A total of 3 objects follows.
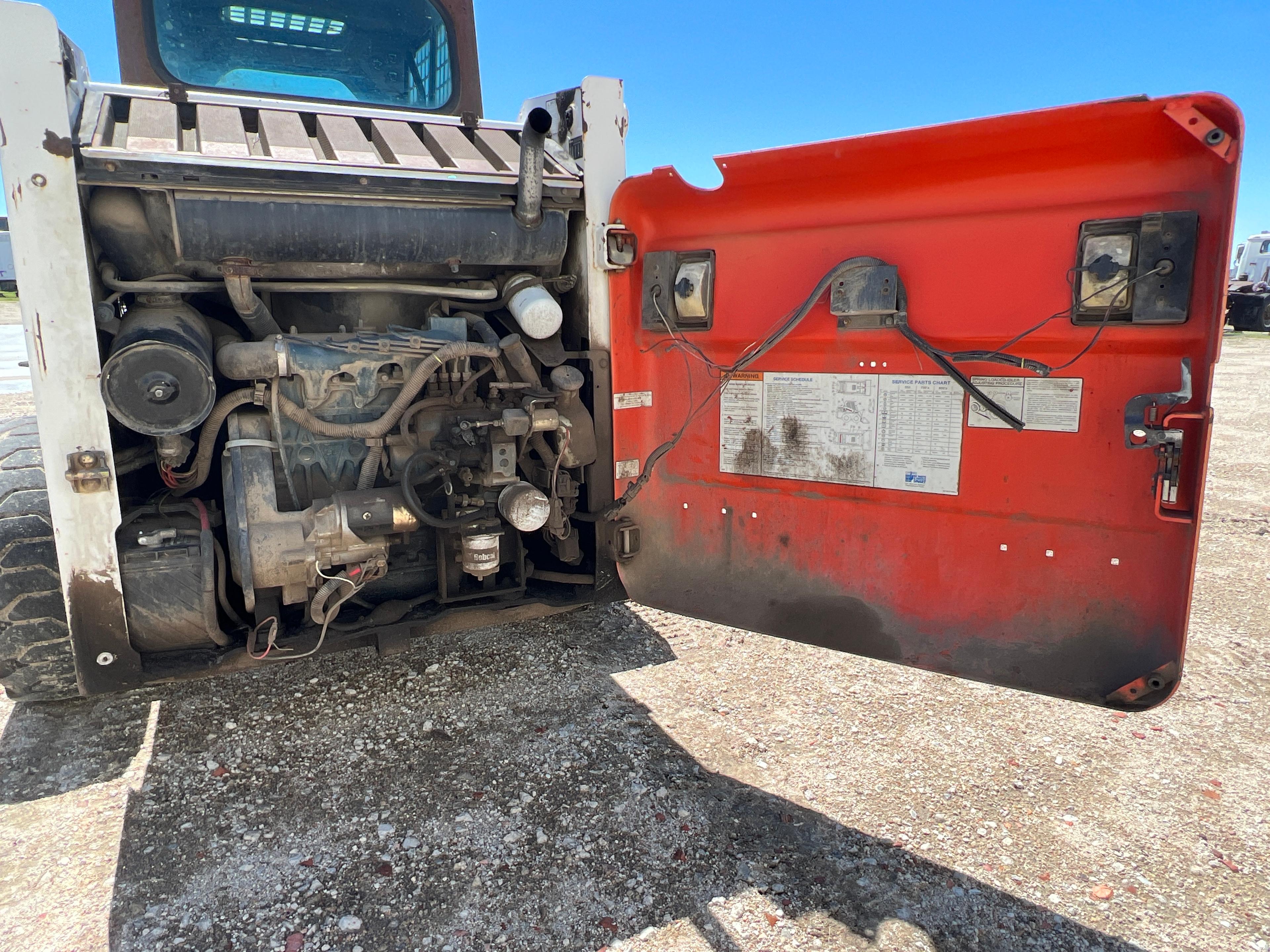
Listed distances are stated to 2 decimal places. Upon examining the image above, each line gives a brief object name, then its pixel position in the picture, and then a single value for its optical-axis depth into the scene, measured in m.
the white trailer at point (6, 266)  23.50
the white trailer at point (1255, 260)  27.03
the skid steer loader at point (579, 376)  2.06
